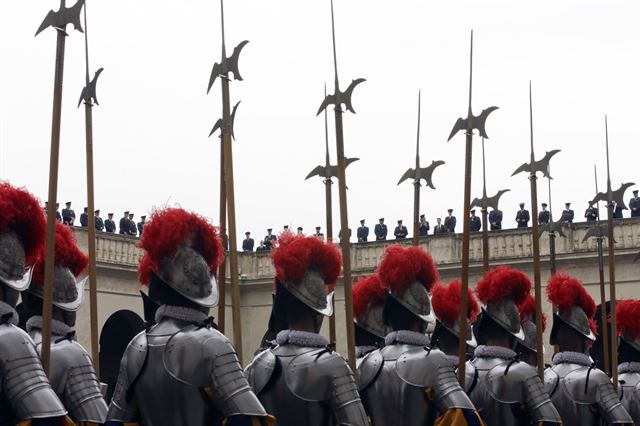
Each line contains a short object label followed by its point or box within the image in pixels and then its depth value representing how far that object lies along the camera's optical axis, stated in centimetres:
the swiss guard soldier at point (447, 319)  1331
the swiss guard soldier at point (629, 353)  1628
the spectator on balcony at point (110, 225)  3826
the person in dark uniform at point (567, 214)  3799
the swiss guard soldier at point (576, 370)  1366
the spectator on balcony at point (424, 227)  4041
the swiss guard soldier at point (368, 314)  1295
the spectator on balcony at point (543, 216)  3675
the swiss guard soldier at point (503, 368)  1225
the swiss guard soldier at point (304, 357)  909
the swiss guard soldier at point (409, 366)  1044
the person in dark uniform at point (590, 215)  3759
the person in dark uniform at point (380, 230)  4078
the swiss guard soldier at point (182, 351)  792
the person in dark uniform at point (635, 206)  3716
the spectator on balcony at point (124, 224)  3816
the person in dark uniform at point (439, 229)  3972
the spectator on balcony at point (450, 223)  3975
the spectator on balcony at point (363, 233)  4066
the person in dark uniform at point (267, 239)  3997
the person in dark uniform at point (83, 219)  3419
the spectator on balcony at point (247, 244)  4244
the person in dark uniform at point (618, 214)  3731
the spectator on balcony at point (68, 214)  3481
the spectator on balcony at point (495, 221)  3888
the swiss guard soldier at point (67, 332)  880
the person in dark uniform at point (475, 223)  3732
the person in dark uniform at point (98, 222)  3700
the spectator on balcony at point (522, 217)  3838
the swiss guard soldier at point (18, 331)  703
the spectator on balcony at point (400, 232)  4028
